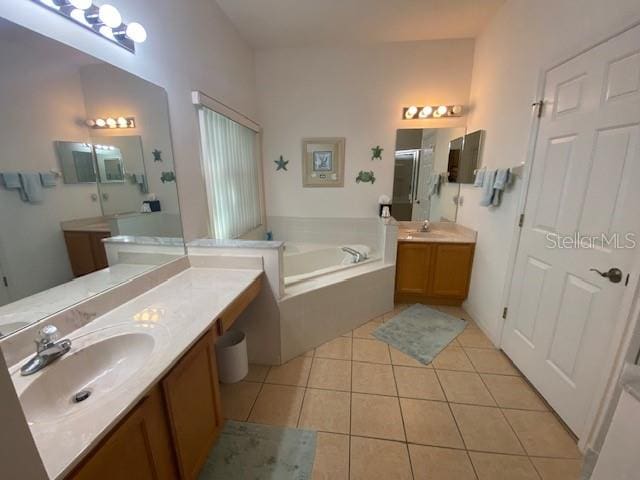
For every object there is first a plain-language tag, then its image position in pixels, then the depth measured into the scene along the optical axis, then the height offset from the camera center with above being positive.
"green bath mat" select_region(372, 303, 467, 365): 2.18 -1.36
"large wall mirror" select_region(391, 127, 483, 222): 2.99 +0.09
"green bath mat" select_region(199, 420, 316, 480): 1.28 -1.39
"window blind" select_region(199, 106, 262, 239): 2.16 +0.07
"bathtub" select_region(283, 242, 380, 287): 2.98 -0.85
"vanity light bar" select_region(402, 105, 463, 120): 2.87 +0.76
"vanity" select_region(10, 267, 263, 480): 0.66 -0.65
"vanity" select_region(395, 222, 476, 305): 2.67 -0.86
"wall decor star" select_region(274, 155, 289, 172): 3.24 +0.23
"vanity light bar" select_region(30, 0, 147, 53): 1.04 +0.70
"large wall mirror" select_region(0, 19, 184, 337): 0.89 +0.02
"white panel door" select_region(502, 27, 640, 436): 1.23 -0.19
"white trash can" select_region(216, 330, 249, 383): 1.79 -1.20
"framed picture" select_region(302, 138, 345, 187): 3.16 +0.24
